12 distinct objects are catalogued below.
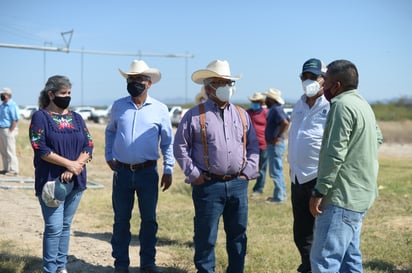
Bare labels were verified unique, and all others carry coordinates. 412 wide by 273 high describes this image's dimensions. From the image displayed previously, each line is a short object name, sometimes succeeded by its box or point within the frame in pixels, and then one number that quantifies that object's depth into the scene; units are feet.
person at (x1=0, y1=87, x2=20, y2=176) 39.17
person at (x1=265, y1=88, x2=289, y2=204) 31.55
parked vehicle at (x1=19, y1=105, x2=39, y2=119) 177.95
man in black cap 15.03
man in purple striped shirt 14.84
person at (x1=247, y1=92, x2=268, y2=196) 33.27
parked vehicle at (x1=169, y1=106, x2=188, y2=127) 125.97
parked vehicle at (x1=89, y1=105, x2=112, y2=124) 156.97
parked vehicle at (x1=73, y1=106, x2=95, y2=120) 165.97
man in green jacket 11.50
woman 14.87
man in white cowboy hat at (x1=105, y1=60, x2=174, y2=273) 16.58
